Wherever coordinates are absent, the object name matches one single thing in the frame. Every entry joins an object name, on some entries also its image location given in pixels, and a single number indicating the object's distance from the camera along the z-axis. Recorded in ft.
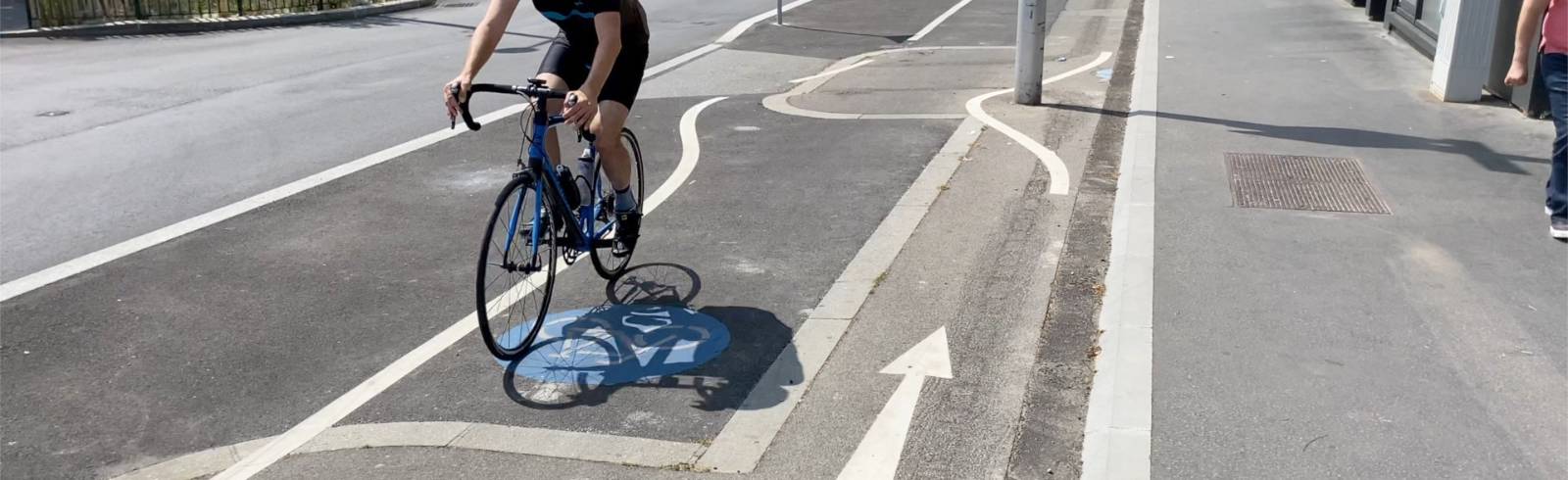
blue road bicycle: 16.47
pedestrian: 21.67
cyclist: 16.56
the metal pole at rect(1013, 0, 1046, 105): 34.83
